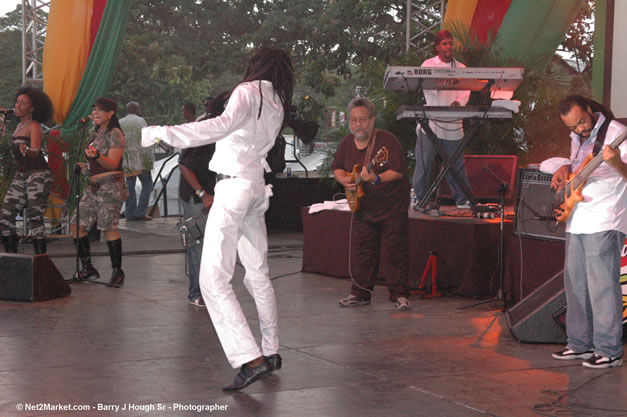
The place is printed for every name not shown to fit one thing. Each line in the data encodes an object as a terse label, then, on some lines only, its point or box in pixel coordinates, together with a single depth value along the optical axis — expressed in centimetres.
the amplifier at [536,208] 644
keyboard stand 782
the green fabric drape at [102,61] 1153
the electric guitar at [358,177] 662
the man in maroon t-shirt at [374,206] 673
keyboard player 829
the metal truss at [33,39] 1184
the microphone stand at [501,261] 667
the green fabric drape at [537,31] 1112
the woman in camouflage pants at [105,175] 747
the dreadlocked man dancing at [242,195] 435
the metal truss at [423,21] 1255
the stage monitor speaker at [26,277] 695
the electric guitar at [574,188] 476
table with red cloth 662
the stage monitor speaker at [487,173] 876
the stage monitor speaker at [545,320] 555
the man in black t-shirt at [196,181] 633
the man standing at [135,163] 1217
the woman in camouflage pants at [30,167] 809
